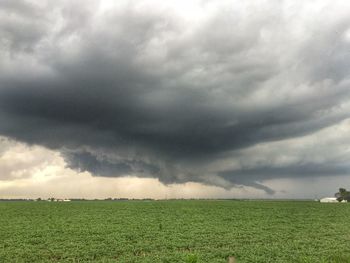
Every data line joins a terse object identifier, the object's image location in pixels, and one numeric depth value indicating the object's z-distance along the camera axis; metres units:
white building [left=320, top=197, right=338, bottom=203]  178.06
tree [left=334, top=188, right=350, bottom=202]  189.02
